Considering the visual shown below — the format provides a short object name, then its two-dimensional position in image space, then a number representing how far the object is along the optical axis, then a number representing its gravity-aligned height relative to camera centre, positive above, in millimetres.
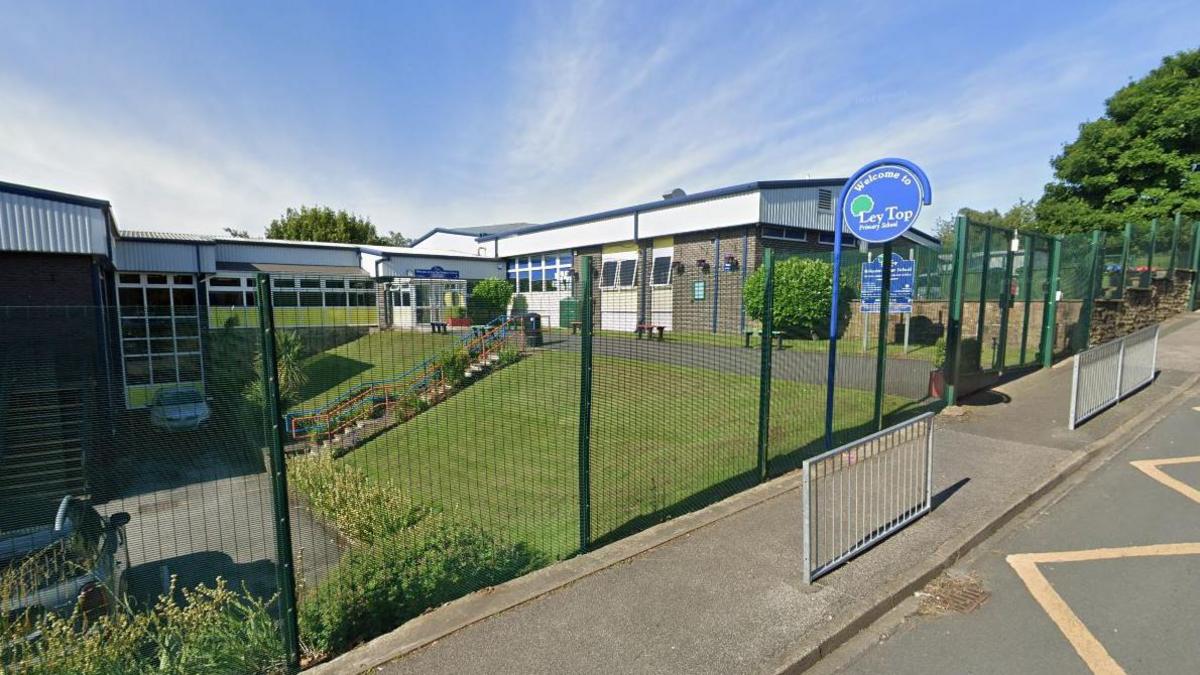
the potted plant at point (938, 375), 8047 -1238
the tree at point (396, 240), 71862 +7906
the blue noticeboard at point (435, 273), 25031 +1082
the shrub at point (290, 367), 3148 -456
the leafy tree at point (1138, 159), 20531 +6019
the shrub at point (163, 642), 2535 -1888
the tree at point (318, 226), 41688 +5589
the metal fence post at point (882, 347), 6121 -645
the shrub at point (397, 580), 3309 -2058
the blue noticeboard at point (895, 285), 8836 +225
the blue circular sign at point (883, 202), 5219 +1019
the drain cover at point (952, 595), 3287 -1997
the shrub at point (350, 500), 4672 -2088
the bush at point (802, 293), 10805 +79
